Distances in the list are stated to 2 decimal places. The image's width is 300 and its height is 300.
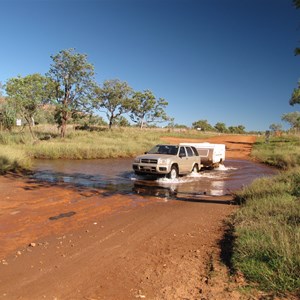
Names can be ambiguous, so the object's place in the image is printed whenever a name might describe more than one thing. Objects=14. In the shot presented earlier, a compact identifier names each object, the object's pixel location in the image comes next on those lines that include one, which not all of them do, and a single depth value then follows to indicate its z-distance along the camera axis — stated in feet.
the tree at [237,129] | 349.00
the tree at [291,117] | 268.41
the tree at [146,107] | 195.09
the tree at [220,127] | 349.20
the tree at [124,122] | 265.83
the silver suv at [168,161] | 44.29
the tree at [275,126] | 338.87
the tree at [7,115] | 95.20
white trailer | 60.85
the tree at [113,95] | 164.86
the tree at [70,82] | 106.52
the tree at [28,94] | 92.48
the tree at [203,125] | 349.04
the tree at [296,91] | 24.70
